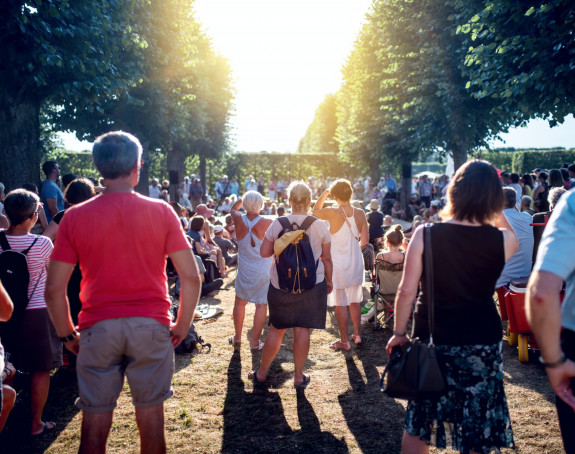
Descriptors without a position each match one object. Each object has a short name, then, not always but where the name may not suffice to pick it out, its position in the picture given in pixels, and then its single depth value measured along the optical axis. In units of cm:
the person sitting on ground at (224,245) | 1164
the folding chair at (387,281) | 666
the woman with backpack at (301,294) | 454
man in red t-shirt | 255
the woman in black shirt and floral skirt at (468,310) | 259
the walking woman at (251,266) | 579
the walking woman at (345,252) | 589
